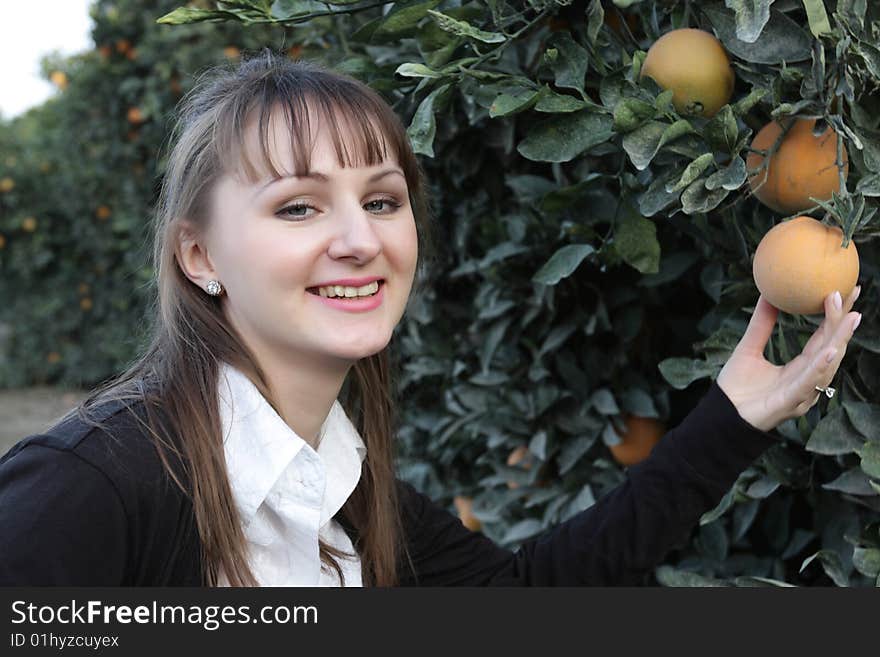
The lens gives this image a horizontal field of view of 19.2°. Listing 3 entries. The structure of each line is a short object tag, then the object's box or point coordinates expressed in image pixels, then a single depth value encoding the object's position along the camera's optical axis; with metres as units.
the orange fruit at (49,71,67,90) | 6.69
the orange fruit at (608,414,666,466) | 2.35
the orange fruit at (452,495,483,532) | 2.55
